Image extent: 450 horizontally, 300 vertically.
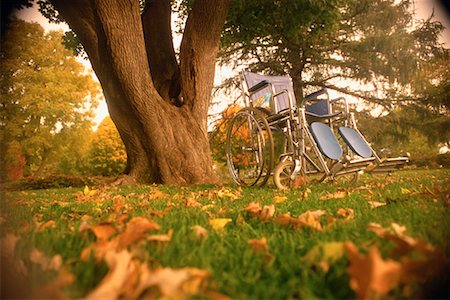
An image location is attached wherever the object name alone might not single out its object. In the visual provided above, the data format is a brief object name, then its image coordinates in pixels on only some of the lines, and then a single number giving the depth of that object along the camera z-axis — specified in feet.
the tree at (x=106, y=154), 75.56
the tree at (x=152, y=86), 18.20
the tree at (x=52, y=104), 35.81
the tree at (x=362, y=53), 46.01
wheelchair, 12.15
